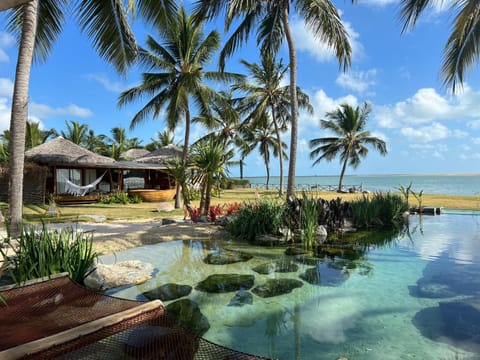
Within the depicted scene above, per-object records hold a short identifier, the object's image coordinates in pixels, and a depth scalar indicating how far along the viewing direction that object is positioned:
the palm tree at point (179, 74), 12.55
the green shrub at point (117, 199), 14.77
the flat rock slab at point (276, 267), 5.00
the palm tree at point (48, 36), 5.73
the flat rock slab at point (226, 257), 5.48
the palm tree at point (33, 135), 20.84
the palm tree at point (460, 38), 5.48
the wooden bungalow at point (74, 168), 13.77
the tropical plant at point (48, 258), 3.45
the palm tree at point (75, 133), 25.06
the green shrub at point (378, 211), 9.00
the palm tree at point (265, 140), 28.31
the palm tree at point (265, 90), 18.92
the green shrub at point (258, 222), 7.20
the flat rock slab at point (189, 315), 3.08
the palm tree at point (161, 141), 29.77
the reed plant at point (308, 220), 6.55
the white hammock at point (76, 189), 14.04
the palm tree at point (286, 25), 8.45
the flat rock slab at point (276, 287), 4.03
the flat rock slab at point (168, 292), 3.83
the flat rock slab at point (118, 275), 3.99
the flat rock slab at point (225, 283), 4.18
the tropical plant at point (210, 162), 8.12
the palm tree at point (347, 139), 25.39
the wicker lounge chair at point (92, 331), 1.77
